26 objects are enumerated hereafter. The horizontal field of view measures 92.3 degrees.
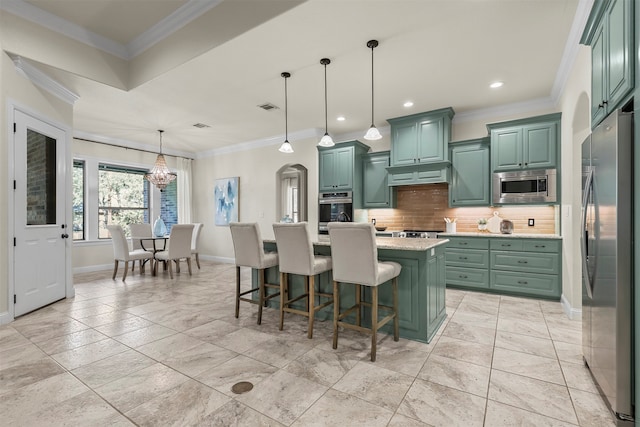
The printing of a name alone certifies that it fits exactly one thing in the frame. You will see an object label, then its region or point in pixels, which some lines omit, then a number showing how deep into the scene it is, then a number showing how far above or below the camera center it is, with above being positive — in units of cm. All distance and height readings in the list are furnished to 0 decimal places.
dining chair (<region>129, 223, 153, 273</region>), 630 -39
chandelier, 589 +76
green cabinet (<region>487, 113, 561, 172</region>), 405 +94
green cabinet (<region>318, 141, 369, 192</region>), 550 +86
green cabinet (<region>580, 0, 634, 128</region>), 159 +93
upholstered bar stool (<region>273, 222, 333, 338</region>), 278 -43
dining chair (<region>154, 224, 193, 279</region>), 543 -58
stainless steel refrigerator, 157 -27
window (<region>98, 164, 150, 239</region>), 648 +38
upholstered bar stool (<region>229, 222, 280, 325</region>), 316 -42
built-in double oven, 552 +9
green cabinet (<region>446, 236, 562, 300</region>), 392 -73
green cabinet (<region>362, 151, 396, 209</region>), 543 +54
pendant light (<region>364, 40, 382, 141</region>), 329 +85
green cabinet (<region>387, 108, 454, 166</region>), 476 +121
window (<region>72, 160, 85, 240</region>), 608 +33
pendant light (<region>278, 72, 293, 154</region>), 365 +164
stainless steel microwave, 412 +35
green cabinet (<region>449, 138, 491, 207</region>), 457 +58
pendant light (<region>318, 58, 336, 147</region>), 330 +163
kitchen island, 268 -69
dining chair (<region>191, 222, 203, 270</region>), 636 -50
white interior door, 333 +1
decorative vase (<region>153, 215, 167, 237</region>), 598 -30
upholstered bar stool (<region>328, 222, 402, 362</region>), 238 -44
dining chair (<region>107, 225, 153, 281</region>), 535 -60
